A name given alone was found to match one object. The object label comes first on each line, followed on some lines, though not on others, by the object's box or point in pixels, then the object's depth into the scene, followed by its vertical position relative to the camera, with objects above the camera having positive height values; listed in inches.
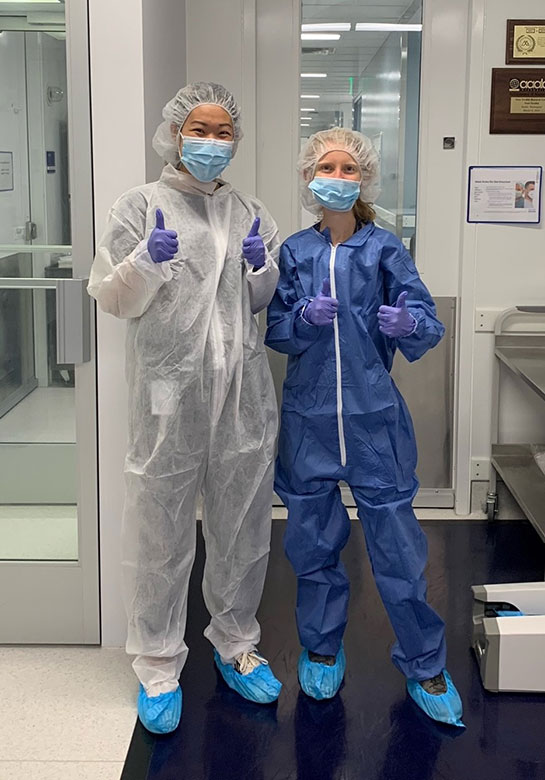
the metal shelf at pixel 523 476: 117.6 -34.1
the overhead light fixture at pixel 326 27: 131.6 +31.0
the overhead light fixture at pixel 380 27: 131.8 +31.1
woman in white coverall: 78.9 -12.8
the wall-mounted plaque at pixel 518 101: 126.8 +19.6
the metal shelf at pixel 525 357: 110.2 -16.7
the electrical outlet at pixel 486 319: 132.4 -12.1
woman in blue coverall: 81.5 -15.4
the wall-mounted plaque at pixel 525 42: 126.2 +27.8
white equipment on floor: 85.7 -40.2
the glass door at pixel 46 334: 90.7 -10.5
